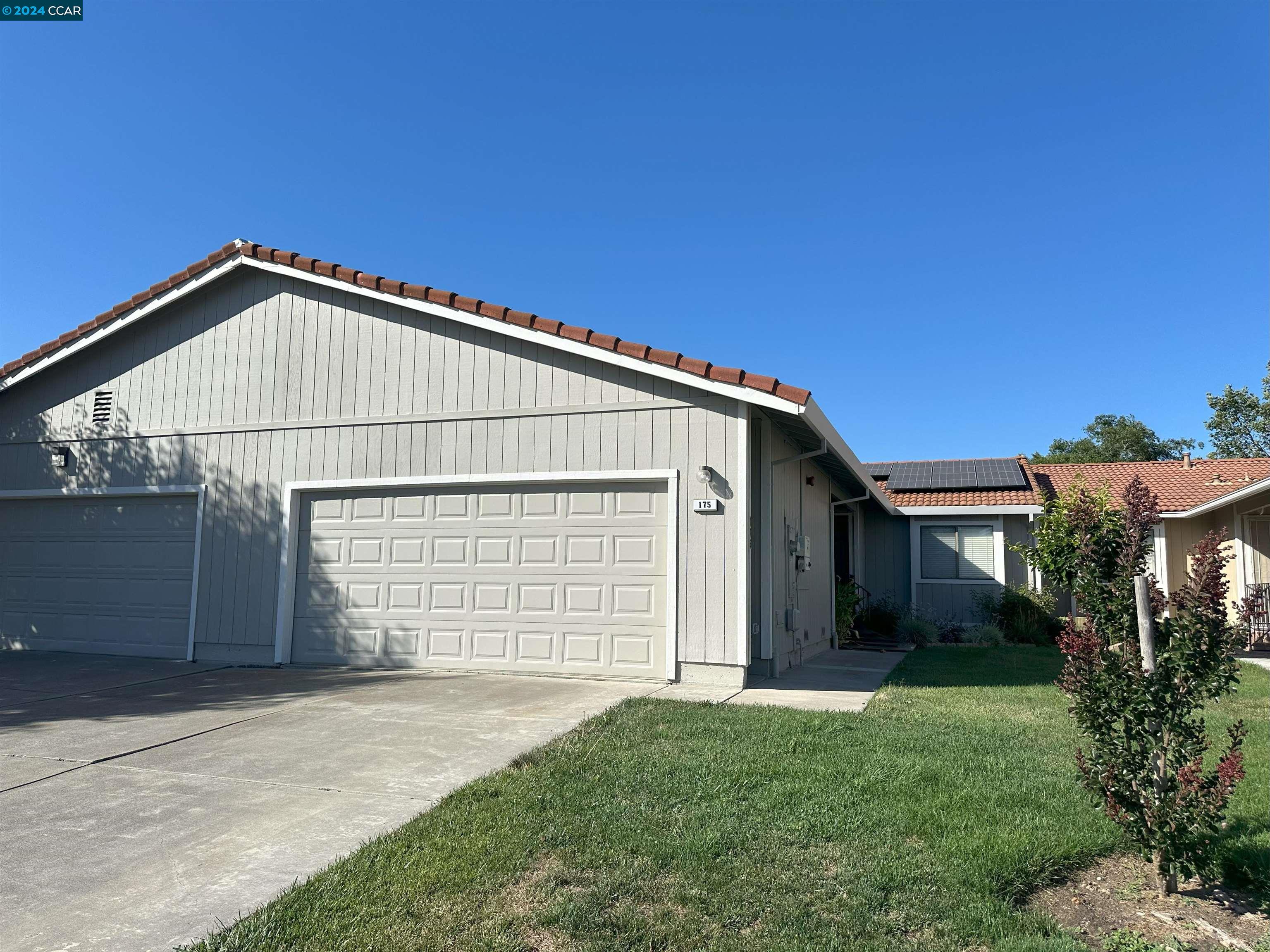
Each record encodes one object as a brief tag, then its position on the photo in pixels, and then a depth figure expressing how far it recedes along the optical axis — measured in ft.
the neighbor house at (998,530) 48.06
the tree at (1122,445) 146.30
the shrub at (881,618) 50.39
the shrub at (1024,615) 47.80
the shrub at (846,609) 44.78
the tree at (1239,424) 112.57
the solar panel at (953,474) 55.88
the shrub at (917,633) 46.75
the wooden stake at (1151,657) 10.91
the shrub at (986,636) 46.16
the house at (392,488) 27.53
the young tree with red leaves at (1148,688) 10.61
